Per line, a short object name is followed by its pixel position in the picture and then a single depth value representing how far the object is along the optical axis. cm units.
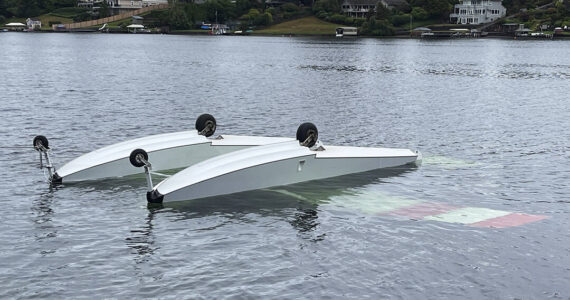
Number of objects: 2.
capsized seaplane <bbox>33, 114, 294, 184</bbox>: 2478
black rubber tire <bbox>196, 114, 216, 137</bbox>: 2734
